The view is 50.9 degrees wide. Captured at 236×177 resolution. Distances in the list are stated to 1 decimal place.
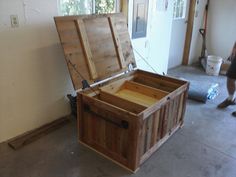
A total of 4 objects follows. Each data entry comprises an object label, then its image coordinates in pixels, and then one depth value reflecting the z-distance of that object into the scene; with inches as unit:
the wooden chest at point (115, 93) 81.1
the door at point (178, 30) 179.2
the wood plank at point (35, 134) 92.6
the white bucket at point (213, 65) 178.2
